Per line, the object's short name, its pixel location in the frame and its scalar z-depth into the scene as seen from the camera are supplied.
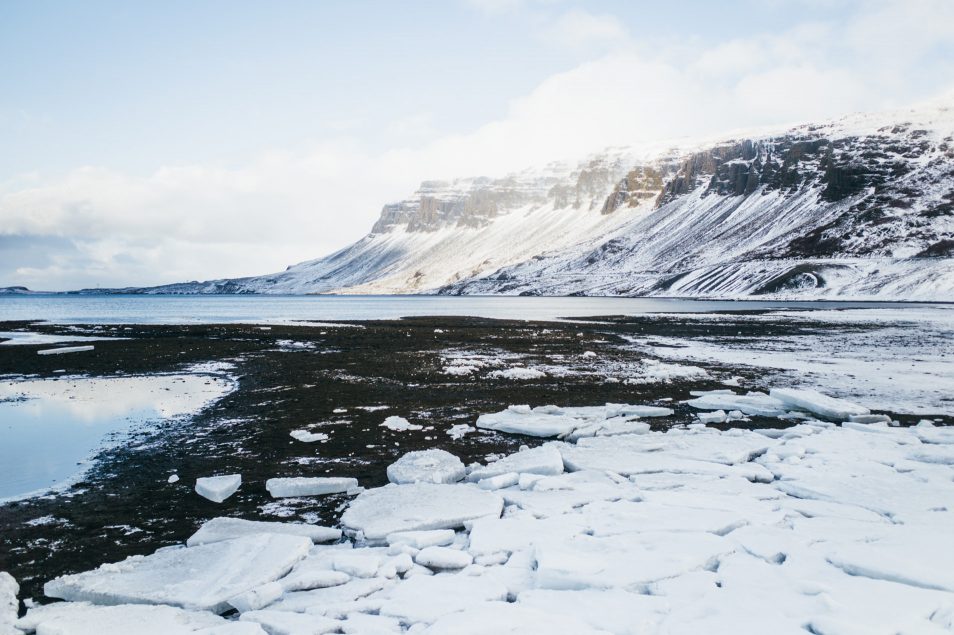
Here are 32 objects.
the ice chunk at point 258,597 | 5.21
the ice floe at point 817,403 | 12.77
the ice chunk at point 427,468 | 8.65
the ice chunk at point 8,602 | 4.93
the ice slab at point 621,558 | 5.50
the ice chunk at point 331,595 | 5.28
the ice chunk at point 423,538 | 6.45
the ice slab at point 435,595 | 5.05
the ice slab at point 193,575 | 5.34
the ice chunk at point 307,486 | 8.35
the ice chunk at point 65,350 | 26.53
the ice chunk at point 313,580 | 5.59
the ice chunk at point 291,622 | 4.80
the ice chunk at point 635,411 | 13.23
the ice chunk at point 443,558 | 6.00
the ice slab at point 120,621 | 4.78
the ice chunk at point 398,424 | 12.28
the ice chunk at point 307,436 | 11.30
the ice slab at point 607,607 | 4.78
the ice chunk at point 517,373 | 19.14
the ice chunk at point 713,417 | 12.89
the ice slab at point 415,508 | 6.88
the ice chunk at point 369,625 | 4.77
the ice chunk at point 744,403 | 13.66
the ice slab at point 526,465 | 8.88
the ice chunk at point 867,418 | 12.39
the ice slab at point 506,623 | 4.68
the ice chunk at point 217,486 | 8.18
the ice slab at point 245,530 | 6.65
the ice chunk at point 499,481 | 8.35
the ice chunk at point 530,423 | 11.70
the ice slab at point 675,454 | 9.00
